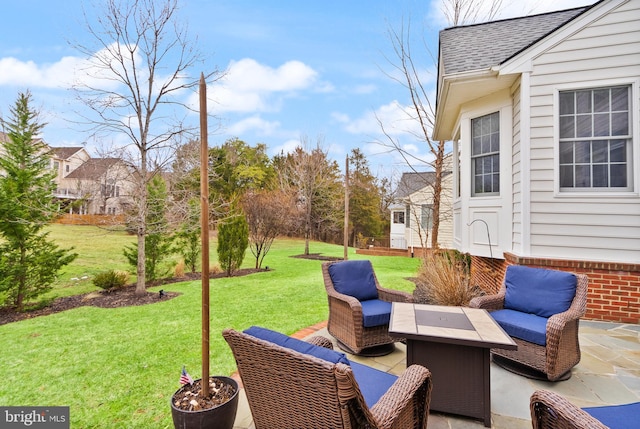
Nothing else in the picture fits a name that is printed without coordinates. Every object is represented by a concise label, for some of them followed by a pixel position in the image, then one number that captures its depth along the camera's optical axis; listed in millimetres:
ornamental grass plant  4580
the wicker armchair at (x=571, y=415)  1272
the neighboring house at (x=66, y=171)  23925
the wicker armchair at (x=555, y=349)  2691
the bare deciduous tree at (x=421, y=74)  9734
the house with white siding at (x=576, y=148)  4438
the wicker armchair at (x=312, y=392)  1300
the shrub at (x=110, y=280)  7016
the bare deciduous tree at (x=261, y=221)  10492
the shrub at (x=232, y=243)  9117
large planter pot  1857
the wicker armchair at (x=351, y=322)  3254
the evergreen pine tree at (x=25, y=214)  5570
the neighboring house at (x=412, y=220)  17141
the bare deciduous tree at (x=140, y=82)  6367
